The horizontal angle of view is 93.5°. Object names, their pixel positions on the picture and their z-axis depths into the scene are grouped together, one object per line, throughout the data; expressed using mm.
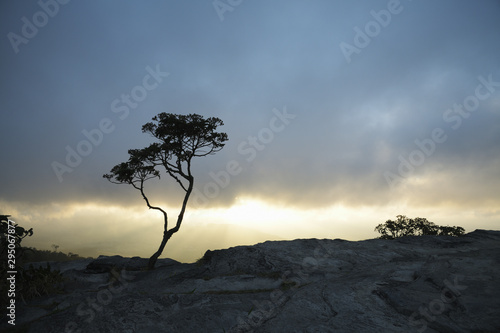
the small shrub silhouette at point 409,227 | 41962
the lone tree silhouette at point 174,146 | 21594
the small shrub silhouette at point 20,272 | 10844
